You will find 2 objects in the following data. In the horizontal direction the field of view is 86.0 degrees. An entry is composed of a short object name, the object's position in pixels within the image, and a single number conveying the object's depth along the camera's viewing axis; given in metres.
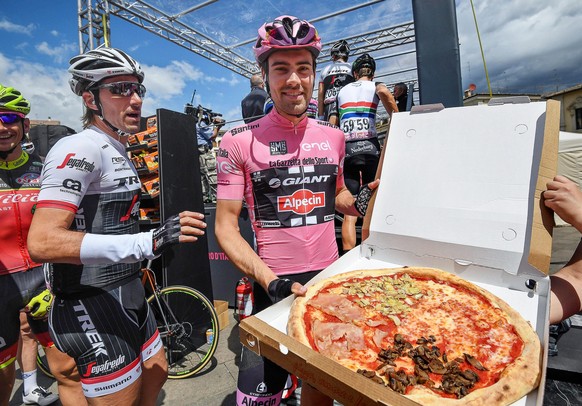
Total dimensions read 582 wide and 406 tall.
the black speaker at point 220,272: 5.61
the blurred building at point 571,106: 46.43
